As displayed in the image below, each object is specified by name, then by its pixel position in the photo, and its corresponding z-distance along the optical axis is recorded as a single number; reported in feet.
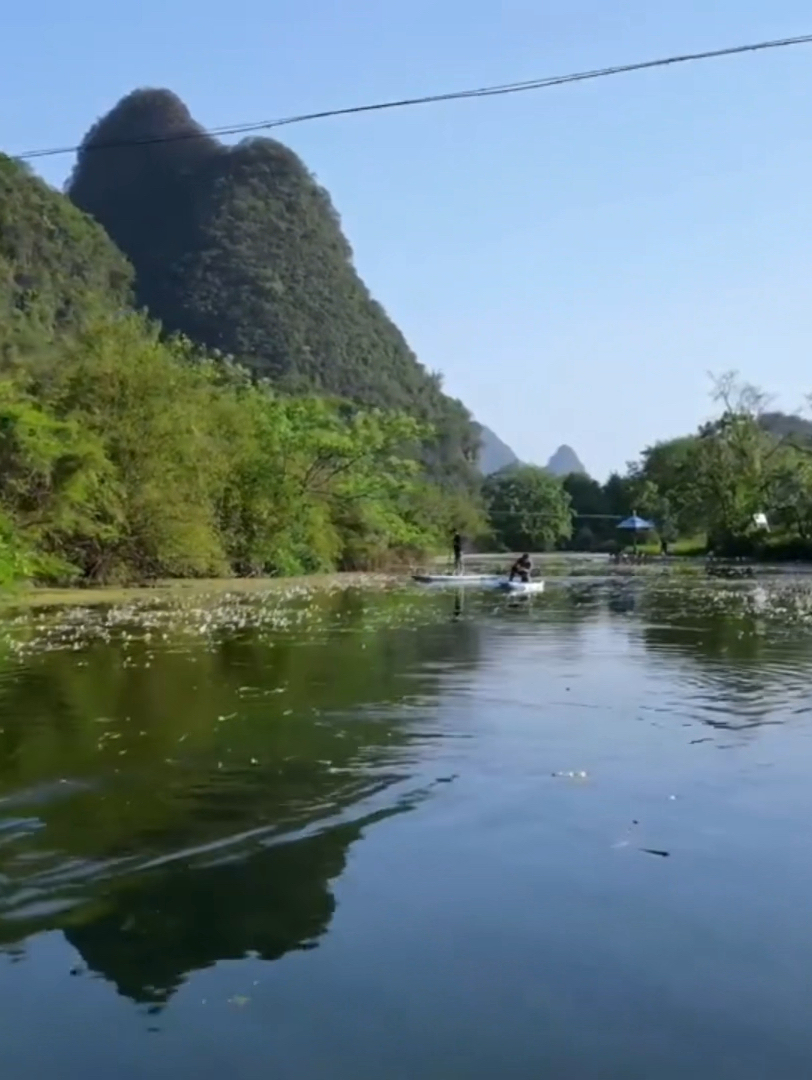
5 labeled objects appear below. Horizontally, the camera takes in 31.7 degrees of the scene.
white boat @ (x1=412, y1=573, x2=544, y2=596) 133.28
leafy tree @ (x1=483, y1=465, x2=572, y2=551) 373.61
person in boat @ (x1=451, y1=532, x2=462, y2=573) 175.63
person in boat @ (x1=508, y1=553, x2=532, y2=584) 137.59
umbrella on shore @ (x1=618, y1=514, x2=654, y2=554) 303.48
